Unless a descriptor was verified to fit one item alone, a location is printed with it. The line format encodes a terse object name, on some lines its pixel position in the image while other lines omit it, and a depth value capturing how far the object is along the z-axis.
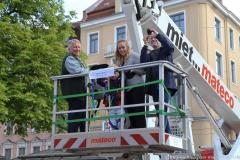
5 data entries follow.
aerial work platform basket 6.76
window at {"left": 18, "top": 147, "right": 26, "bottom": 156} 43.84
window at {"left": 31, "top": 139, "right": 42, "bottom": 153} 42.62
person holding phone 7.08
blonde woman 7.12
